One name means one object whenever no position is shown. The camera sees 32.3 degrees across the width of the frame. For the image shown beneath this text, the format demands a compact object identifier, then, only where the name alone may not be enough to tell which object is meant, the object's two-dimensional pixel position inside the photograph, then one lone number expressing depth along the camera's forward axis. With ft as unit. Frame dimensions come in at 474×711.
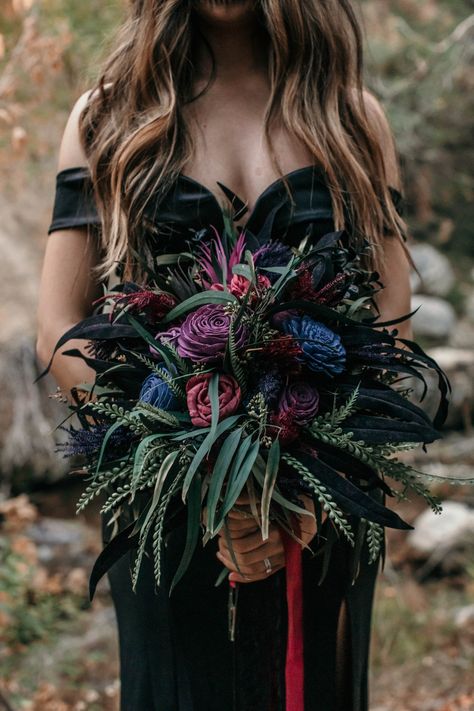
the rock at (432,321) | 25.55
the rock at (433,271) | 27.68
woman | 6.26
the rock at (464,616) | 14.33
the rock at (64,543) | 15.98
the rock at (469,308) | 28.07
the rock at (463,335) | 26.16
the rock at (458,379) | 21.80
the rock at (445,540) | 17.13
